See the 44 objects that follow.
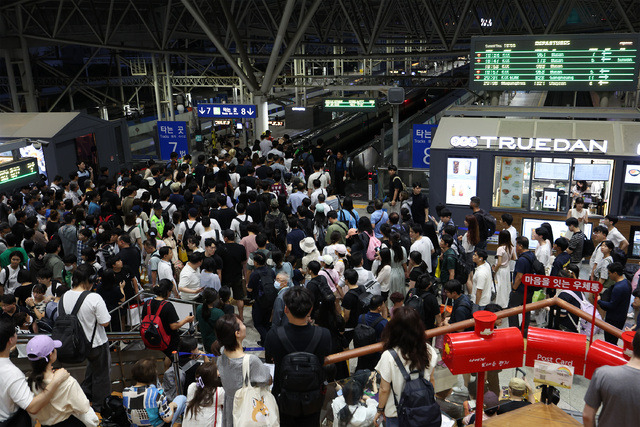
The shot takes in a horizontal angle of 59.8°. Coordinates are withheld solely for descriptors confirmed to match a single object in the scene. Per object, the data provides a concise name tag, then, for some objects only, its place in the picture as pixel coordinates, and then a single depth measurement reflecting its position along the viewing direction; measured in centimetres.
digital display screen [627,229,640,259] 1060
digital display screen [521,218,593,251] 1082
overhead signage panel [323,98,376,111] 1545
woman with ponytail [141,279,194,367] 586
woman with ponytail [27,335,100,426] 402
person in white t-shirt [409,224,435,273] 775
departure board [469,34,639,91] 1185
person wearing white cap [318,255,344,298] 679
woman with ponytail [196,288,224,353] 591
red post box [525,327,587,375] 390
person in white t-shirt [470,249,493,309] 673
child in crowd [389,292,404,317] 545
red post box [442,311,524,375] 386
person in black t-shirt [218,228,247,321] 776
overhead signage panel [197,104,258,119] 1628
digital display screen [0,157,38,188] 1264
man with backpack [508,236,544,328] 710
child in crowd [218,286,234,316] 603
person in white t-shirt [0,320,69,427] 396
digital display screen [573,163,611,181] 1085
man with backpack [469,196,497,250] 865
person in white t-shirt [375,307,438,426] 378
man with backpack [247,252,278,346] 655
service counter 1074
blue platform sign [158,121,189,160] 1591
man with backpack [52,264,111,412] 533
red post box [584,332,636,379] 373
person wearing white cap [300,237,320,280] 731
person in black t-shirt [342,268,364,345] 602
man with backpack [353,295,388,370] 512
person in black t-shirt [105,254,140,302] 699
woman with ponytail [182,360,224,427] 423
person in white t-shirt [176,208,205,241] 852
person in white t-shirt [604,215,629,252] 856
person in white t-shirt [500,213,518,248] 824
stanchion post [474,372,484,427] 409
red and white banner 401
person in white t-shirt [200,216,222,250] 826
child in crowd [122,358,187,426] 442
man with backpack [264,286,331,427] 379
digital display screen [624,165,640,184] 1060
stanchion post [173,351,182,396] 531
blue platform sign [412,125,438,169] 1429
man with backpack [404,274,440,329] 592
